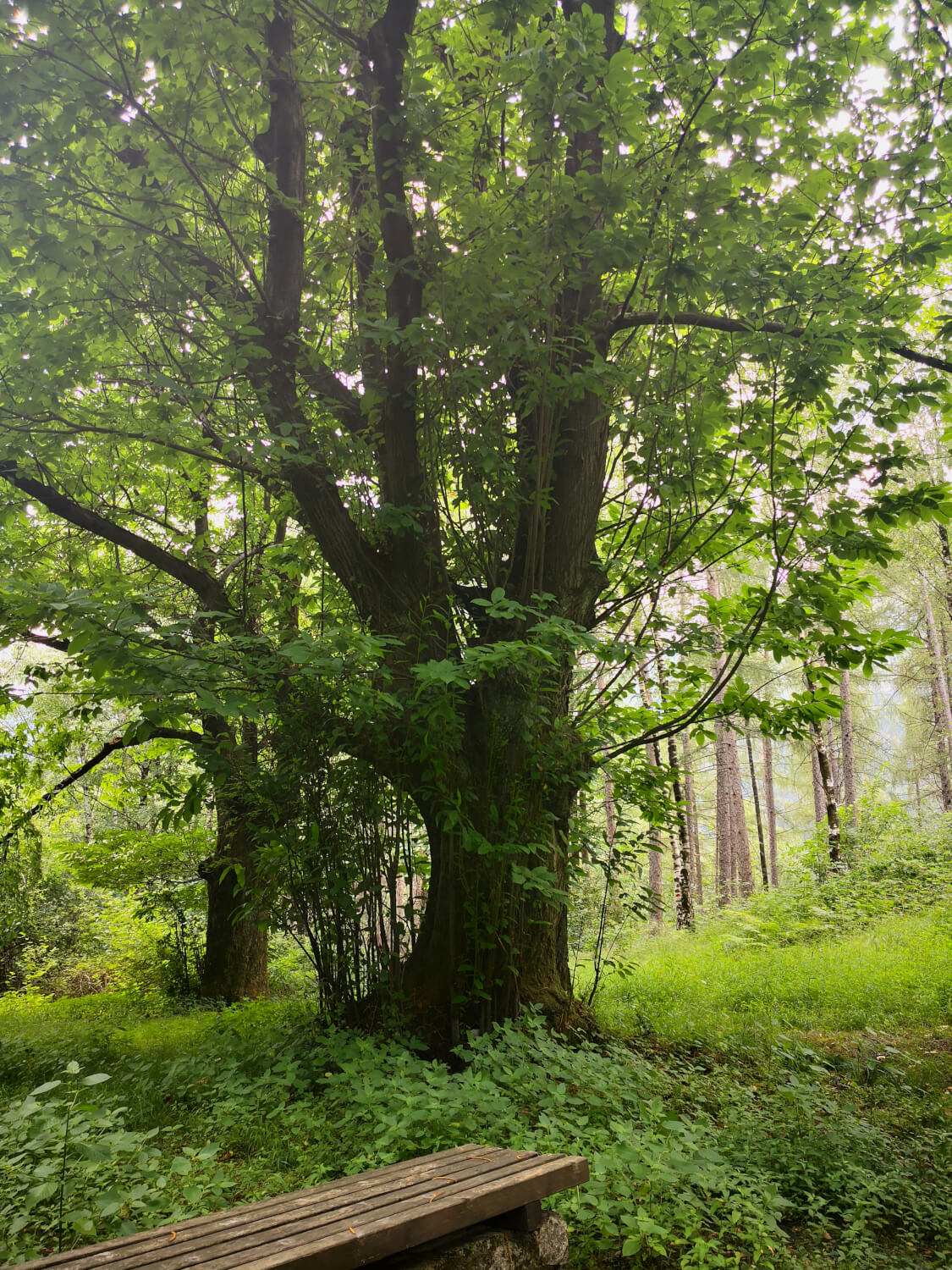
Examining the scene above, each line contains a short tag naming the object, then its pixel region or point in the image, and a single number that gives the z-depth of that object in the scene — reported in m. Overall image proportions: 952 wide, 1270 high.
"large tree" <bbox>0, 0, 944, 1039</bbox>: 4.10
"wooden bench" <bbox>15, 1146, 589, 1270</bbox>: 1.84
